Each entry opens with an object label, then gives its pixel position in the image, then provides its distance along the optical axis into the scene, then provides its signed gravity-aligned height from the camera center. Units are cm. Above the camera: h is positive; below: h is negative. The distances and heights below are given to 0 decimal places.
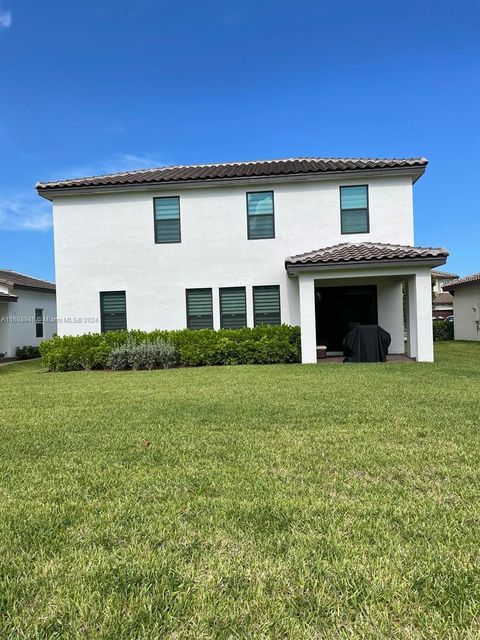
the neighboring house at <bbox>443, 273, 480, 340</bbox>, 2452 +58
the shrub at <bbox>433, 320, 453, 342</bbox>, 2764 -93
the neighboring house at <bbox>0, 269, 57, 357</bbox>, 2094 +85
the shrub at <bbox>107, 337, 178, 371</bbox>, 1403 -98
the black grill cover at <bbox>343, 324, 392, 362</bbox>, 1361 -81
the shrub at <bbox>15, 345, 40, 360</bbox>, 2120 -113
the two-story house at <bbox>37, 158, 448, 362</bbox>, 1519 +309
